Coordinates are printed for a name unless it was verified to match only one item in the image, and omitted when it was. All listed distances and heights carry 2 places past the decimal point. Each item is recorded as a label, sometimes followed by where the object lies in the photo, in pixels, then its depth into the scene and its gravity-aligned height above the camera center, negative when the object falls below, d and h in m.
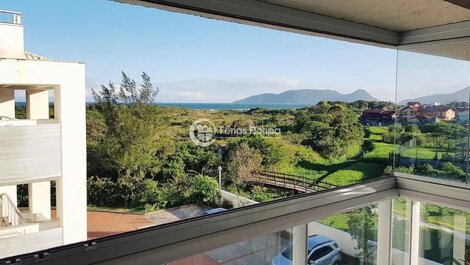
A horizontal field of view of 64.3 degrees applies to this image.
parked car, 2.58 -0.98
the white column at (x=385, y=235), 3.16 -0.99
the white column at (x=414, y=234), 3.14 -0.98
